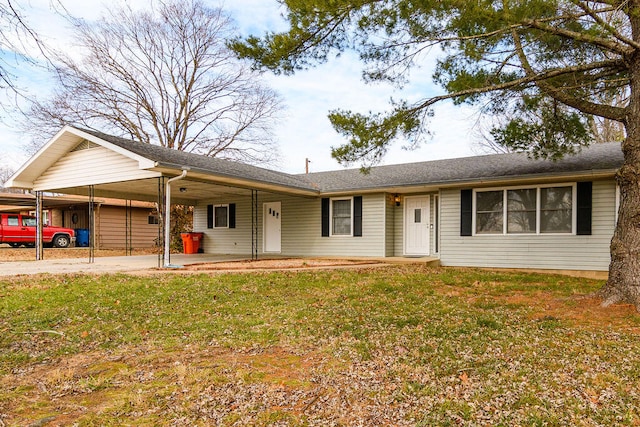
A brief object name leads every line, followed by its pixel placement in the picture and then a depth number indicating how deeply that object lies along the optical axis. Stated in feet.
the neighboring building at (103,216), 65.92
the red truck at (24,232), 59.16
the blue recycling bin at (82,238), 70.03
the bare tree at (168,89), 60.85
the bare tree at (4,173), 105.27
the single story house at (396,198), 31.37
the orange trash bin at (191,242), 52.65
